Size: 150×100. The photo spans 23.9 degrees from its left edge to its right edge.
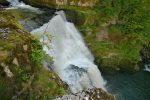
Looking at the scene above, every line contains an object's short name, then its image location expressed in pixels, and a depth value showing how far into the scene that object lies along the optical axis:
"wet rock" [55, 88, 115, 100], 6.94
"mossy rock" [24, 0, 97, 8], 23.98
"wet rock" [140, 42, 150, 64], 25.08
